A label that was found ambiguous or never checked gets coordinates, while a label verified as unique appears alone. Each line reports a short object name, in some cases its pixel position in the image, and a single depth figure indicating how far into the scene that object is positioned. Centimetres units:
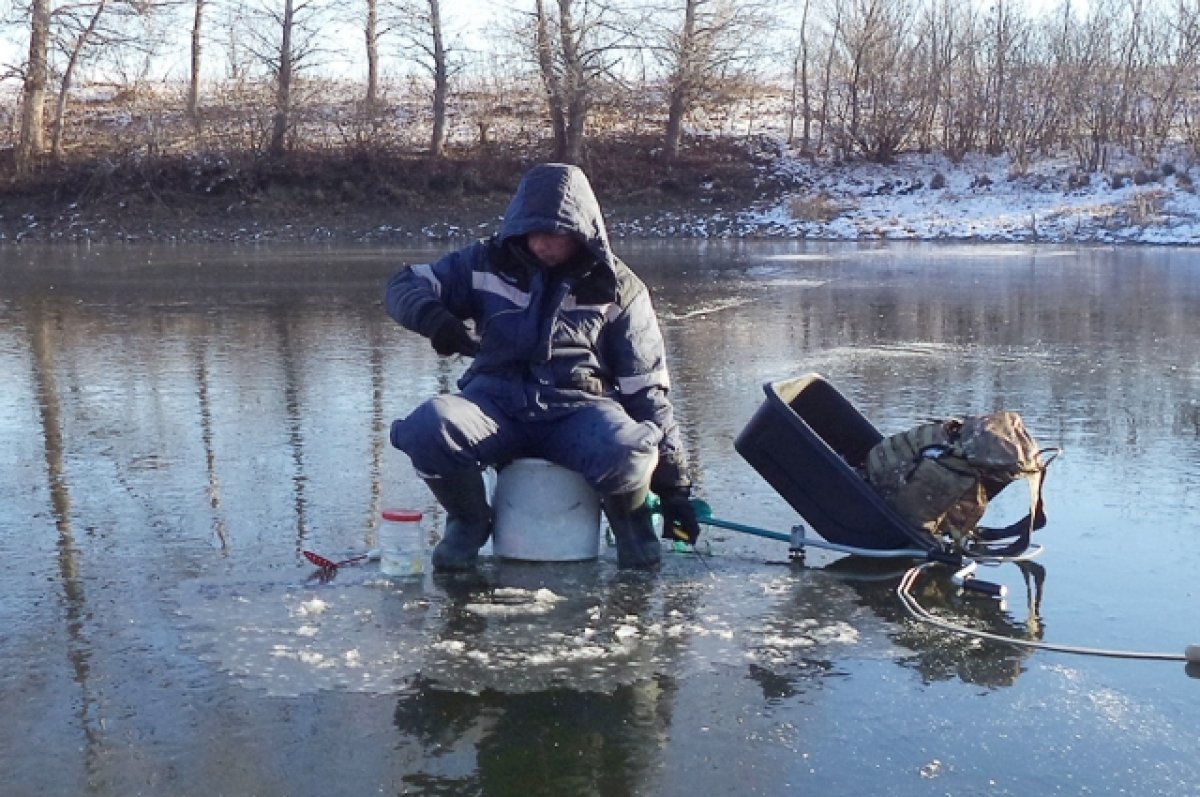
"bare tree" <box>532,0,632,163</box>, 3200
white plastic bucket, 457
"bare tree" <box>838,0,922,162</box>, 3359
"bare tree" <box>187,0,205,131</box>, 3497
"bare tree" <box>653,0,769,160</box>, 3281
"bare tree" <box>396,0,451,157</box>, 3238
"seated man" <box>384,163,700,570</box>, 446
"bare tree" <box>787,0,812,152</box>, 3459
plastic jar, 439
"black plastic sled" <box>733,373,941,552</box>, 463
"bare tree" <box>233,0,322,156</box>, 3319
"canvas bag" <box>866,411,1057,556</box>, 462
